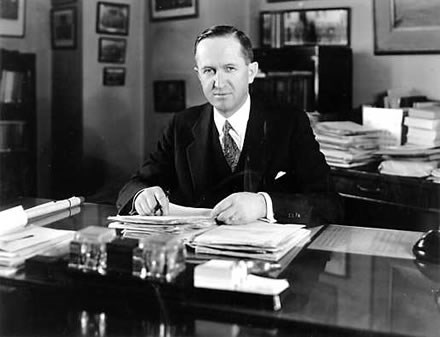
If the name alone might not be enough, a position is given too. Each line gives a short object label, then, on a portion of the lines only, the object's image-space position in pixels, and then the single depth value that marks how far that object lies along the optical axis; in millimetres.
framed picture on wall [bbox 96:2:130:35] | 2316
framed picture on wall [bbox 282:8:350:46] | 2674
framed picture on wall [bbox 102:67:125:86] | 2352
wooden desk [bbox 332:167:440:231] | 2338
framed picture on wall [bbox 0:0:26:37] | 2271
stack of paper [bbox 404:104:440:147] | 2455
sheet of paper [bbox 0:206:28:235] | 1396
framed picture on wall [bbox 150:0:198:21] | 2355
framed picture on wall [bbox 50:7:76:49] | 2311
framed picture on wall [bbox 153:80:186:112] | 2434
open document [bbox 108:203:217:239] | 1389
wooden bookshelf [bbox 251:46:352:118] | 2744
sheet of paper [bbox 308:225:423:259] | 1354
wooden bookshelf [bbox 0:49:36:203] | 2381
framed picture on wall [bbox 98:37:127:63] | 2318
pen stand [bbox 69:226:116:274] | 1146
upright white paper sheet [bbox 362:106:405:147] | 2596
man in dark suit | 1948
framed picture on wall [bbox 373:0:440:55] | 2484
